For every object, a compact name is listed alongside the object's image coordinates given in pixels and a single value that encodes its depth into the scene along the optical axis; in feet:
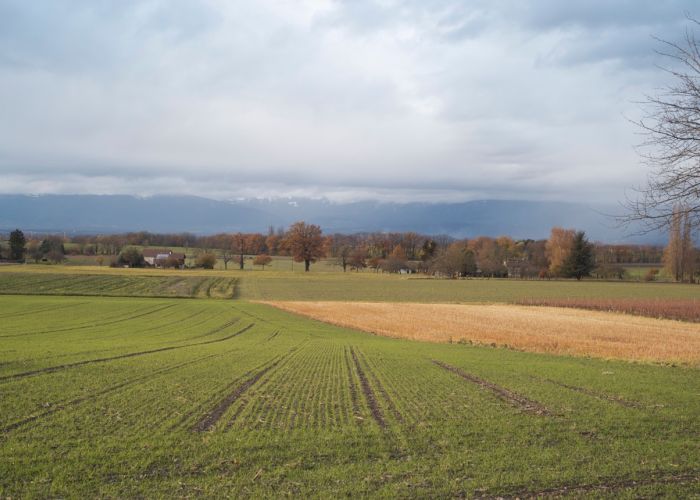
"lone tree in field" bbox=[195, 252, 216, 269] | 424.05
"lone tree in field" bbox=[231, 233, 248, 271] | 497.05
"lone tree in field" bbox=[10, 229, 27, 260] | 406.00
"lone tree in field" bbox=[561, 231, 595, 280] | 421.59
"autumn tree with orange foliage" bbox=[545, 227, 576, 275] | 441.07
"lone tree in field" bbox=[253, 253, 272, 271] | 473.30
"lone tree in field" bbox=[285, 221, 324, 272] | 419.33
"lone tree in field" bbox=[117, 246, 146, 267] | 427.74
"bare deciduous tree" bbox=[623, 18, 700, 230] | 37.04
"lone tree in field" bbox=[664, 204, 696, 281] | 346.33
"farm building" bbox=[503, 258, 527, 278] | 462.43
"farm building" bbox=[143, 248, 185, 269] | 429.38
